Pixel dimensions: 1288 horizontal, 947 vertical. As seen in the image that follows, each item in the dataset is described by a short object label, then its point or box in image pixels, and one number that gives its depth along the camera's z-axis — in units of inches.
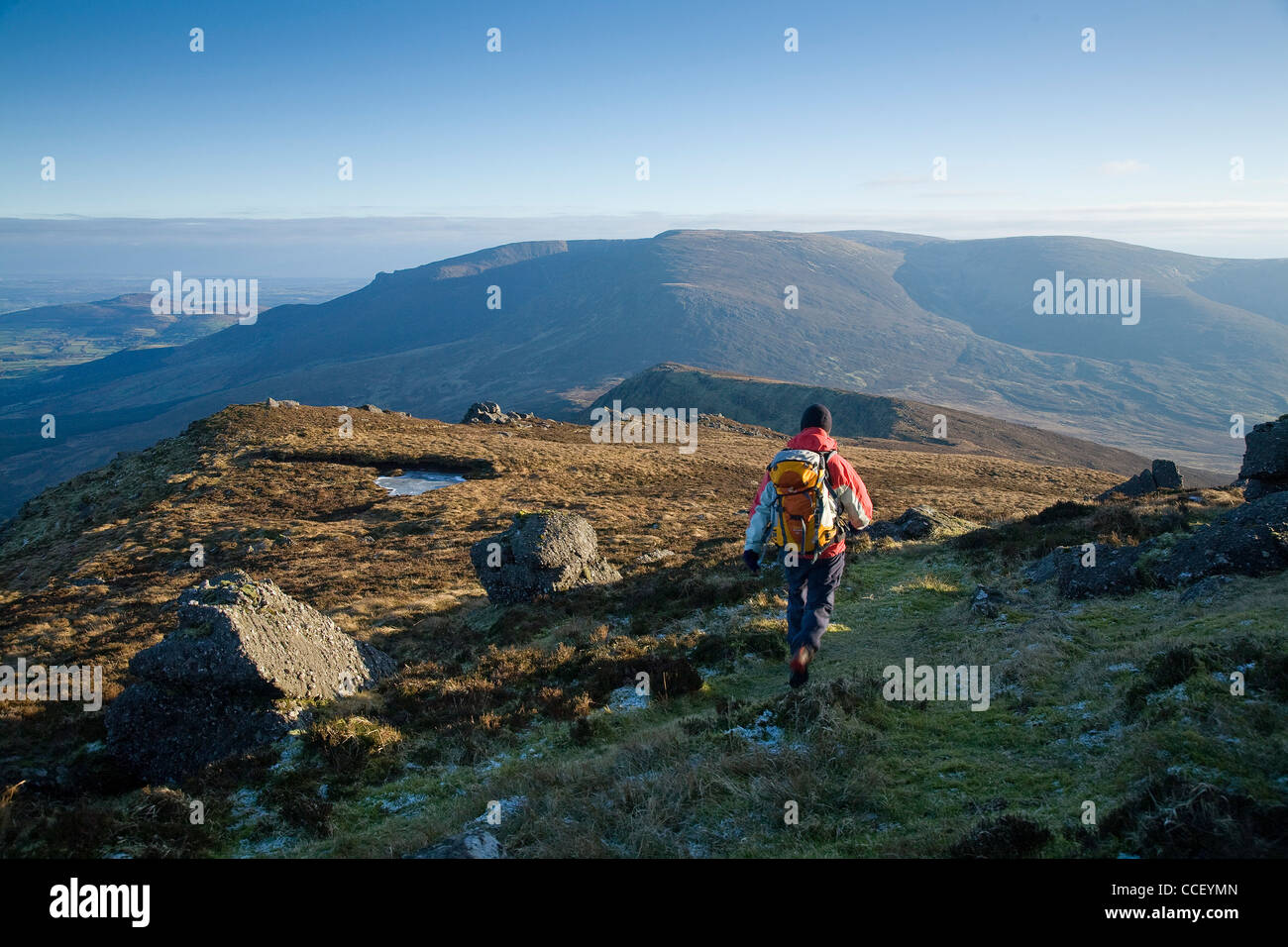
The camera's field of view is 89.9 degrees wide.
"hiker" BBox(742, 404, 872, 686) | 359.9
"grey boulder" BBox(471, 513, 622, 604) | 722.8
